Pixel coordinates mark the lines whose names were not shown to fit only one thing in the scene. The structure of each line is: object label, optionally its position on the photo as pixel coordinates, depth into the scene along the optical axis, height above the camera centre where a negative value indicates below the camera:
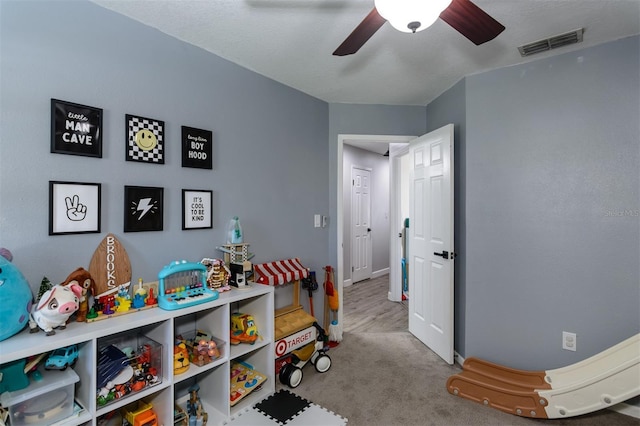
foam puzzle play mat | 2.00 -1.30
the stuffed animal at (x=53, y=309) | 1.37 -0.42
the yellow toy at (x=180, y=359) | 1.82 -0.84
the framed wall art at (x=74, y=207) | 1.62 +0.03
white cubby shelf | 1.39 -0.75
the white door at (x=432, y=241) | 2.75 -0.26
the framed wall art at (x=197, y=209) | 2.16 +0.03
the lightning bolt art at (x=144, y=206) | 1.91 +0.04
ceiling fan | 1.09 +0.75
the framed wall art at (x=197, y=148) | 2.15 +0.45
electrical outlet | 2.29 -0.92
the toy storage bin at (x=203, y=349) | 1.93 -0.84
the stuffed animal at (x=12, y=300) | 1.31 -0.37
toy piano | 1.81 -0.46
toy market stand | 2.53 -0.61
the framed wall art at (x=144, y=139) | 1.89 +0.45
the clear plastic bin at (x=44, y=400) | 1.31 -0.80
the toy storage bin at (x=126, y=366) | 1.55 -0.80
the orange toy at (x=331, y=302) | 3.15 -0.88
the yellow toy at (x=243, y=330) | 2.17 -0.80
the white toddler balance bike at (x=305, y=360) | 2.38 -1.17
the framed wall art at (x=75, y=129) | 1.62 +0.44
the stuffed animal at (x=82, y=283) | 1.57 -0.35
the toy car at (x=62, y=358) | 1.43 -0.65
